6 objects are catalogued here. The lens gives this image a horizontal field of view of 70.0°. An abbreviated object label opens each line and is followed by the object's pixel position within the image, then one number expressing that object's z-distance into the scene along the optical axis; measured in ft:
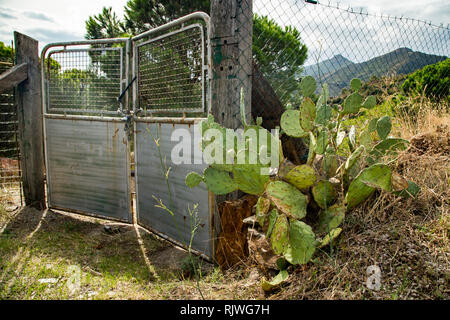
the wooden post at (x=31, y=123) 14.05
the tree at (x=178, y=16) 32.07
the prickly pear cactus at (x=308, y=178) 6.25
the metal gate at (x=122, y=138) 9.84
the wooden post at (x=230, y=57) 8.63
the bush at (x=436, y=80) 16.97
